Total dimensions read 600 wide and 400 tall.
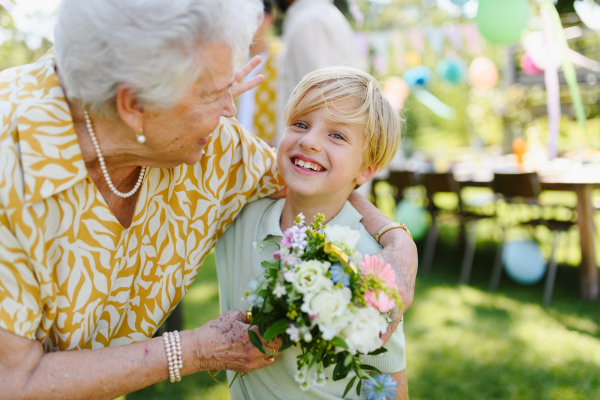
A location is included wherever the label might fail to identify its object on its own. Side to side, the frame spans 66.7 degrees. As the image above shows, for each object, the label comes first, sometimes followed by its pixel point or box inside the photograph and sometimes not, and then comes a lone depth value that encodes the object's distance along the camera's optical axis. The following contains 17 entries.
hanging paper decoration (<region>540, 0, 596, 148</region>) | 2.75
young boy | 1.51
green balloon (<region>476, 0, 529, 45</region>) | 3.61
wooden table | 4.67
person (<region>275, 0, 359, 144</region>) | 2.75
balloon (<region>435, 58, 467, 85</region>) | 10.54
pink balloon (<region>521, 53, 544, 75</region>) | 8.50
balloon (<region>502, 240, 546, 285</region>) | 5.02
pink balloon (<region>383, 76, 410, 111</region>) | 9.48
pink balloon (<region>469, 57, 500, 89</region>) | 9.19
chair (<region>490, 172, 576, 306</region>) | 4.82
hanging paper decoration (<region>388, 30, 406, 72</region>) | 9.48
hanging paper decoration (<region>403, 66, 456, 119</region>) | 10.78
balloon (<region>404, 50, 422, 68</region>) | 10.98
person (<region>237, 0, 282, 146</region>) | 3.39
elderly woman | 1.12
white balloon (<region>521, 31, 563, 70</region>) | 5.82
